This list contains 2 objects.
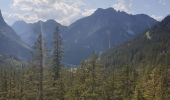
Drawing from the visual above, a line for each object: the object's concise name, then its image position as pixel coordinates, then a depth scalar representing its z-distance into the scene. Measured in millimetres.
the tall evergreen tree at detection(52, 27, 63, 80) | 60781
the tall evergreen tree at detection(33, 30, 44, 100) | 50062
